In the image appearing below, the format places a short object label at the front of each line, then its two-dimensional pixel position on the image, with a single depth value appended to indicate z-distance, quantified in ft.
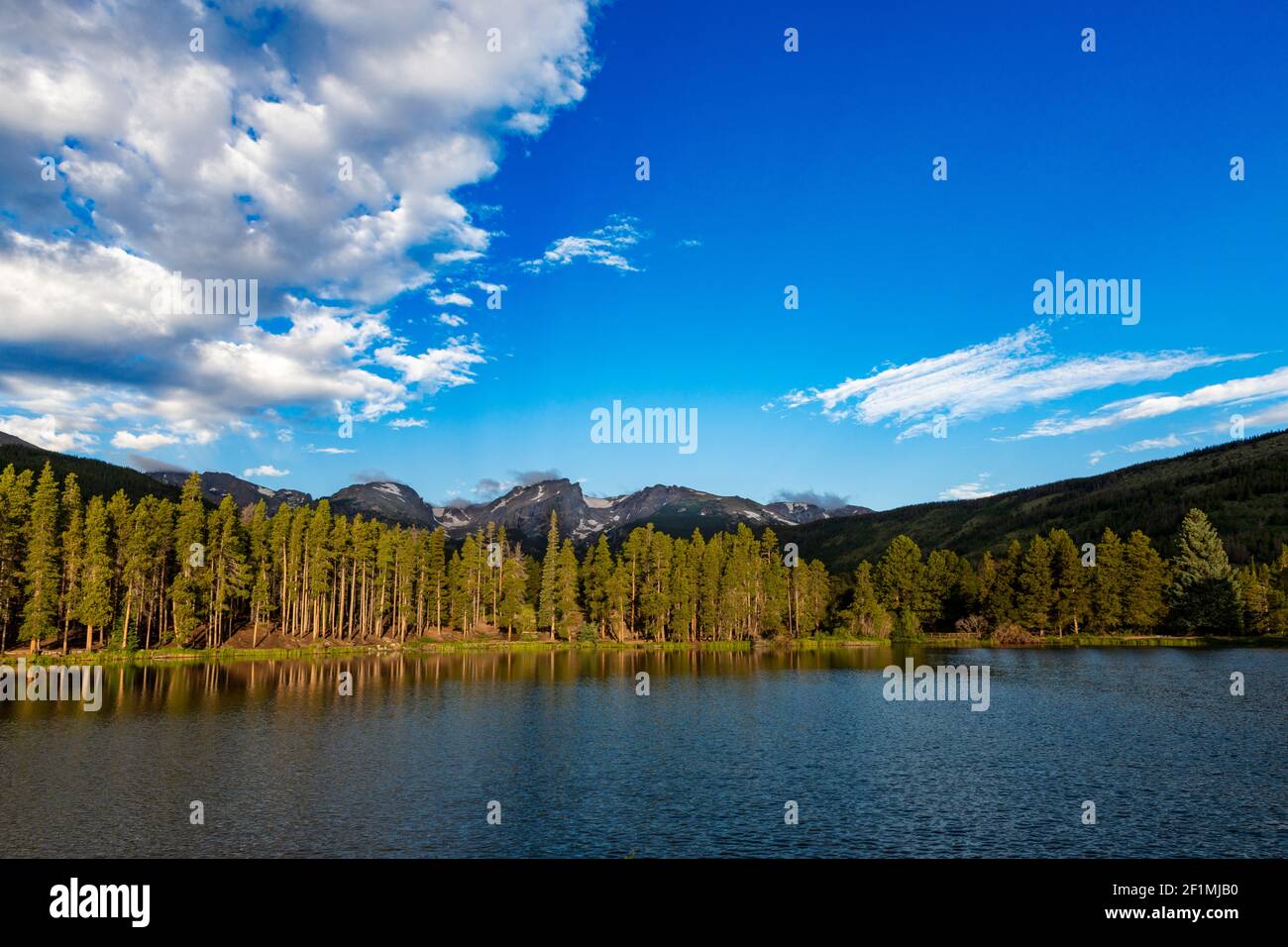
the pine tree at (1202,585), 408.67
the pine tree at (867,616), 462.60
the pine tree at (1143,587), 435.53
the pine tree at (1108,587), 438.81
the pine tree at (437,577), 452.35
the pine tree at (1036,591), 451.94
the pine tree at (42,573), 286.87
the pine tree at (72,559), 299.38
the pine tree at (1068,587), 447.01
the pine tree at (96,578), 297.53
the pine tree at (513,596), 457.27
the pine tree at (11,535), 288.92
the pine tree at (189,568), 330.95
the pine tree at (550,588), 458.91
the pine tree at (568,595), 460.14
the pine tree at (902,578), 506.89
